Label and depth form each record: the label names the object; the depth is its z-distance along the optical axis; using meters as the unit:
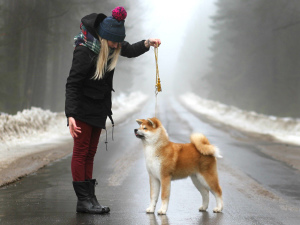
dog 10.37
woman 10.41
